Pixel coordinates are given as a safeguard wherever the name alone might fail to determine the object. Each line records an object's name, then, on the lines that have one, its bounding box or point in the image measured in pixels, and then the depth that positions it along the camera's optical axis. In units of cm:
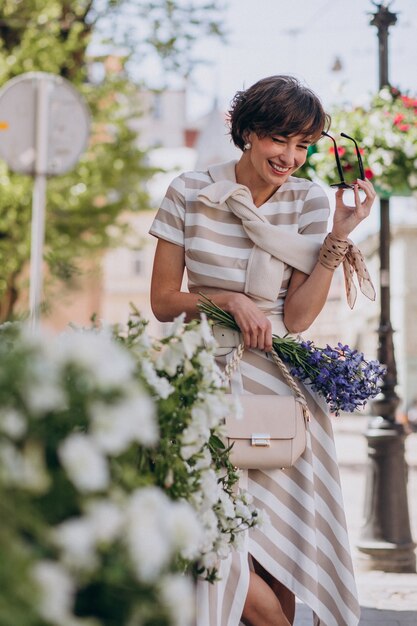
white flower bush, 186
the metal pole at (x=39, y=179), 980
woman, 454
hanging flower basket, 1022
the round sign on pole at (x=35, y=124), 1047
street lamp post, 1013
